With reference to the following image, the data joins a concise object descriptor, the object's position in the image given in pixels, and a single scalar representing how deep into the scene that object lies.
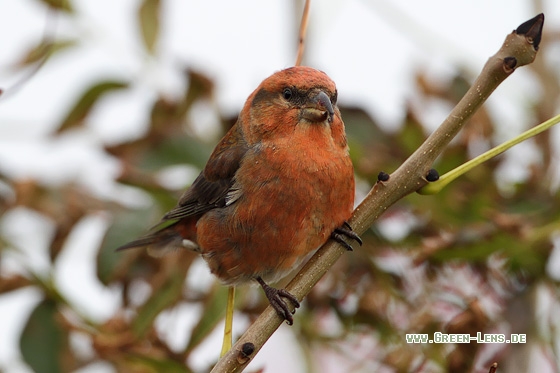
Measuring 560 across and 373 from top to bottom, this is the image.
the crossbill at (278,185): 5.26
